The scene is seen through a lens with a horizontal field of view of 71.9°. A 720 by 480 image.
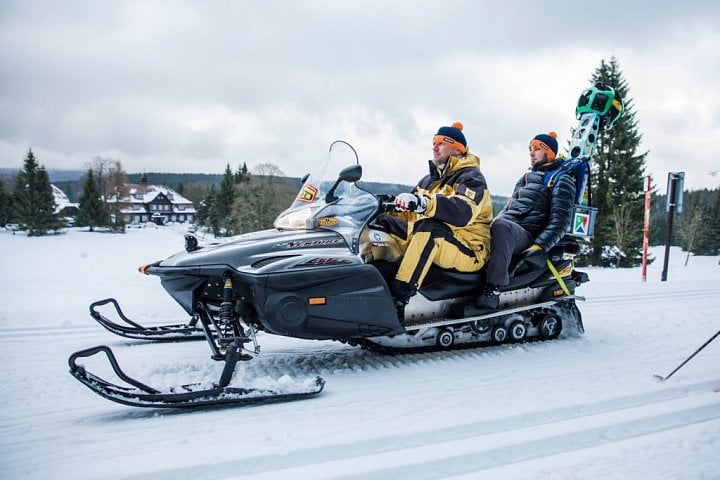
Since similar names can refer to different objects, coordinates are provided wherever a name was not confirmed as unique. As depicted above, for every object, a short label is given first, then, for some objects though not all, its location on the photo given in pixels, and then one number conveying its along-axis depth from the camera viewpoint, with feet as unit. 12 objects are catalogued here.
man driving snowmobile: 12.44
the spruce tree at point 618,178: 74.59
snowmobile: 10.77
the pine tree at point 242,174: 171.95
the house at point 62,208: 149.91
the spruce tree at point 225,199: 165.17
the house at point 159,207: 293.84
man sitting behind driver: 13.82
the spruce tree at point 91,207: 165.43
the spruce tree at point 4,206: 148.97
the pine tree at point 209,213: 177.62
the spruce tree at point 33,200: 136.77
